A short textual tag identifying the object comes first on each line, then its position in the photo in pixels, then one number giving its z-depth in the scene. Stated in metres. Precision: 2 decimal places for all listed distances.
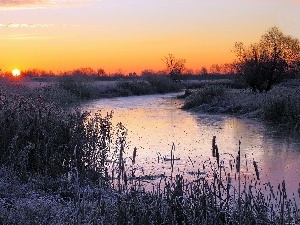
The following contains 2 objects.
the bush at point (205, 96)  26.36
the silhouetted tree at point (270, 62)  31.67
